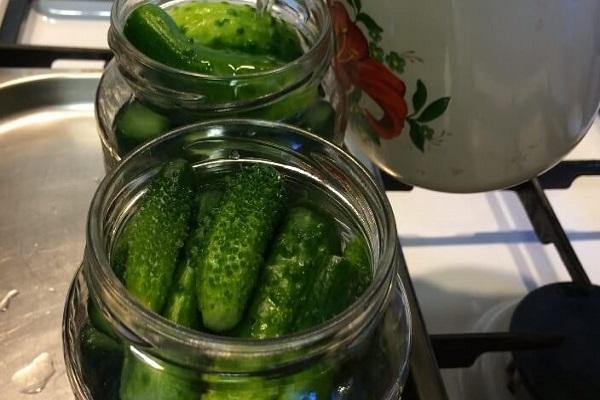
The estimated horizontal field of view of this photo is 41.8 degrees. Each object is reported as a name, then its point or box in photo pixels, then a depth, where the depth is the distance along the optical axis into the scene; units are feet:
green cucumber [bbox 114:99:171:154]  1.29
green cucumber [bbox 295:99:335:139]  1.36
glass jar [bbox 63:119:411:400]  0.89
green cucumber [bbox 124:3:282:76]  1.26
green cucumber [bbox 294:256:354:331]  0.99
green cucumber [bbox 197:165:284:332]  0.96
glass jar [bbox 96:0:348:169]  1.21
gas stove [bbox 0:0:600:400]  1.50
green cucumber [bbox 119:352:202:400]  0.94
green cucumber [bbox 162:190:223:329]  0.99
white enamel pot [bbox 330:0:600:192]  1.21
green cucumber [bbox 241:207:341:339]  0.97
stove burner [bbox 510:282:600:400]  1.46
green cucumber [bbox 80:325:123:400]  1.02
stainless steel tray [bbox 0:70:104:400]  1.56
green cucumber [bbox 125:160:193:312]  0.98
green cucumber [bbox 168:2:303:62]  1.37
